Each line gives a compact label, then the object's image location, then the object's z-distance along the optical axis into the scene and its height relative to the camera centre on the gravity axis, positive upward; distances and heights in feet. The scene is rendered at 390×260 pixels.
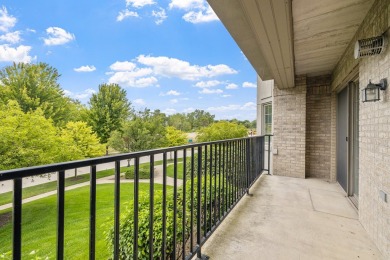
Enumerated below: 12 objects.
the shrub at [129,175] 35.04 -8.03
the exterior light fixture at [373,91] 5.74 +1.16
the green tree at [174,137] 50.05 -1.90
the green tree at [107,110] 57.26 +5.61
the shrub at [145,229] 5.47 -2.77
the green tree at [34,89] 49.49 +10.37
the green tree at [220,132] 39.09 -0.49
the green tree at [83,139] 37.09 -1.77
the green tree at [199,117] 119.34 +7.10
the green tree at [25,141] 20.84 -1.24
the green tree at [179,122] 106.83 +3.94
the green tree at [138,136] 42.32 -1.38
